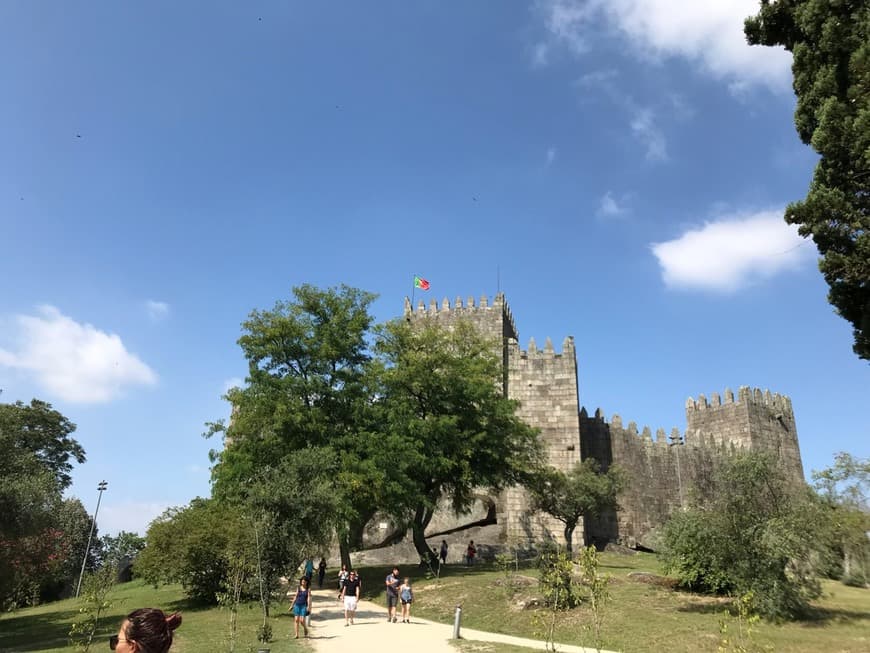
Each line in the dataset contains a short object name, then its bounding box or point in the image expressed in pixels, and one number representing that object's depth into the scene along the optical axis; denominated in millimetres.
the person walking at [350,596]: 17048
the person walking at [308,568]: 22703
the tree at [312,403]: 22688
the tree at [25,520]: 17969
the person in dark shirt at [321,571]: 25122
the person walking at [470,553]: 29500
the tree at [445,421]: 25250
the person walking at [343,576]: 19219
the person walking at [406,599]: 17297
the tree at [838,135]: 11000
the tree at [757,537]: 14742
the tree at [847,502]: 16562
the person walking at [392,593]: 17734
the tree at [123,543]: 52719
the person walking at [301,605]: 15414
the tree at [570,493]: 28594
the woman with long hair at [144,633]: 3158
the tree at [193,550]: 20000
